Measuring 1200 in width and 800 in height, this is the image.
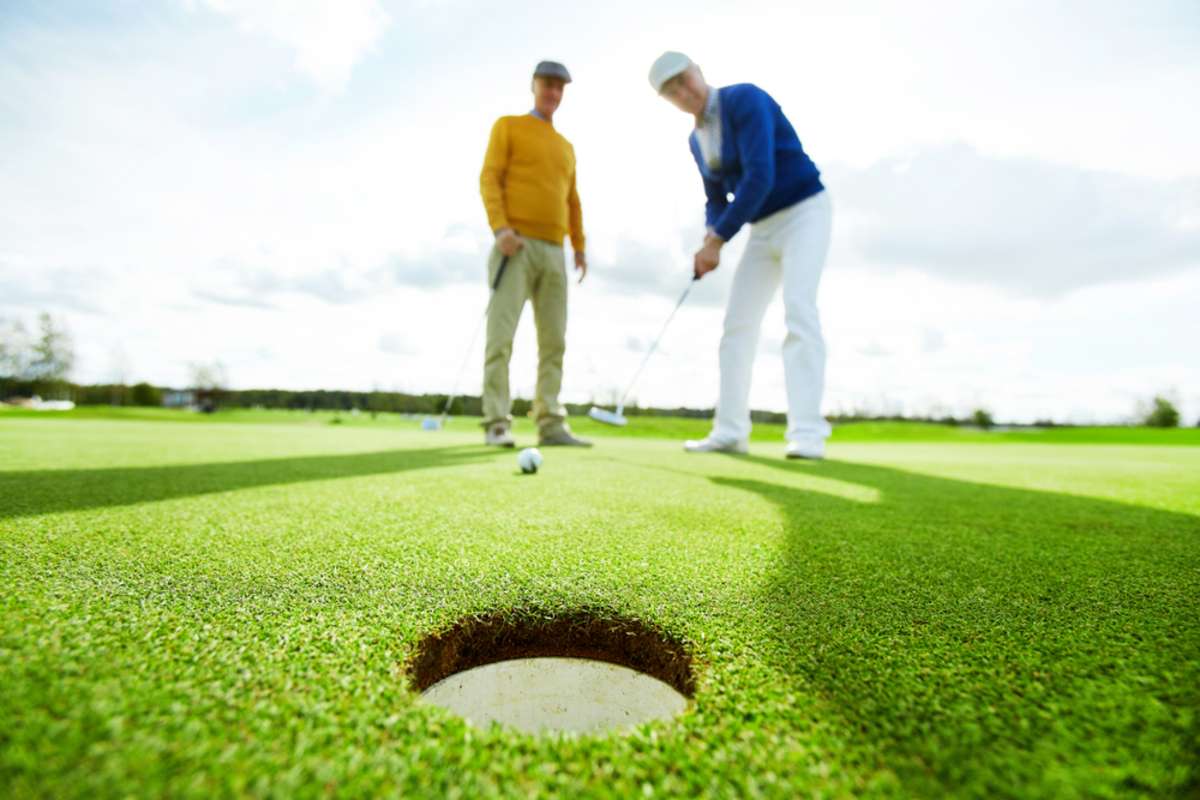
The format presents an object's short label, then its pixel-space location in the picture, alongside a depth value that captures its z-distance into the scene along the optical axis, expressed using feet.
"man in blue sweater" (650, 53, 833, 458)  13.37
